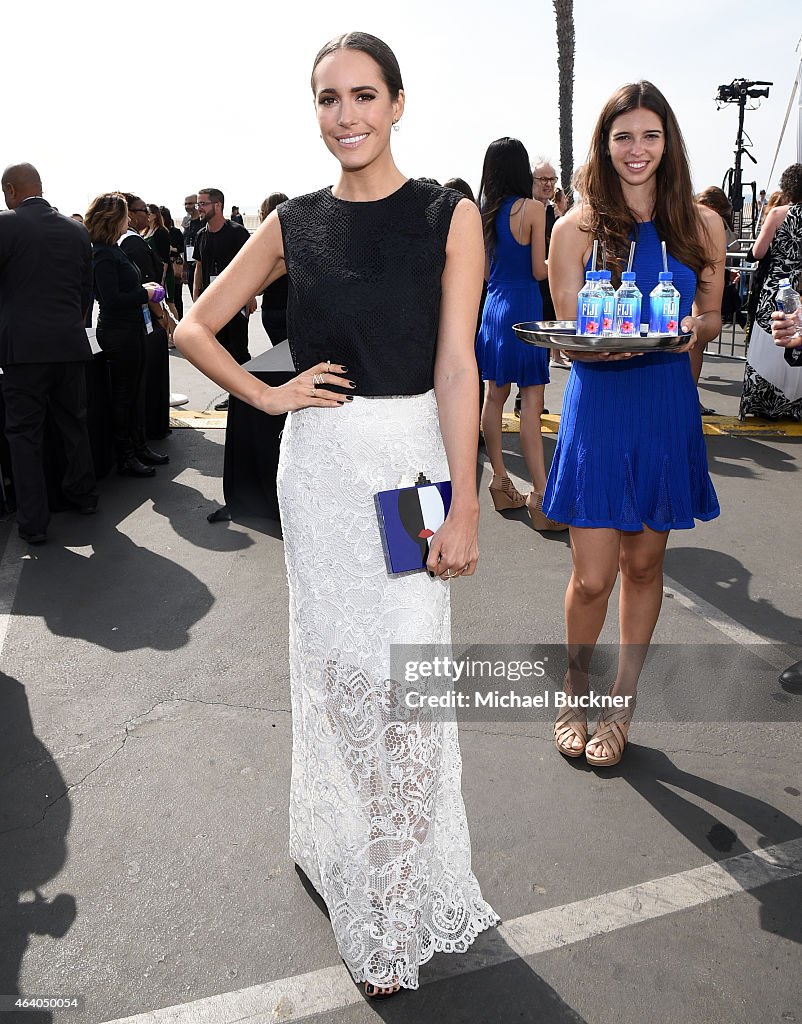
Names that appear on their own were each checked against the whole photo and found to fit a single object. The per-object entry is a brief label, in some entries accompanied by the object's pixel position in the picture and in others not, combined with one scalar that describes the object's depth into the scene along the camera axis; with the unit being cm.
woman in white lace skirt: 207
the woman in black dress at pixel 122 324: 647
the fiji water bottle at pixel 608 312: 280
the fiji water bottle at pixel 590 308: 281
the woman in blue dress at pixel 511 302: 544
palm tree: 1947
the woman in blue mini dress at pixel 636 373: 290
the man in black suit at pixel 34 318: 542
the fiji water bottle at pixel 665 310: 279
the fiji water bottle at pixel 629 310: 277
